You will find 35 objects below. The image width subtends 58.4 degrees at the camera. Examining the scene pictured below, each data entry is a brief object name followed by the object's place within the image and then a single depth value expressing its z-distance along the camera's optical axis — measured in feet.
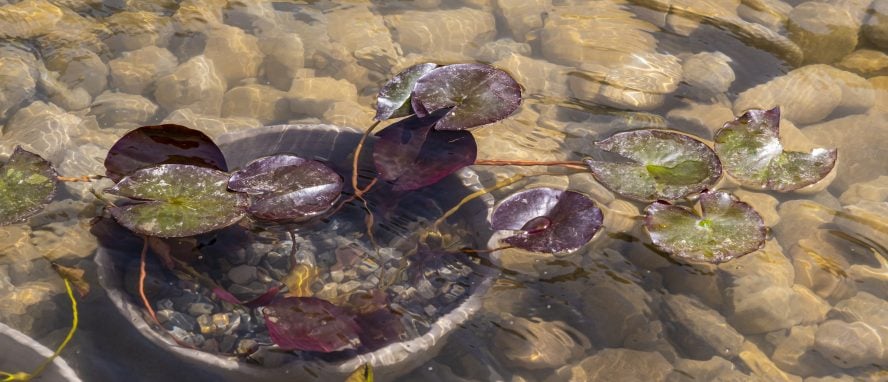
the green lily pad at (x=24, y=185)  6.71
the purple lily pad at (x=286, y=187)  6.62
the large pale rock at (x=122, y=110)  8.62
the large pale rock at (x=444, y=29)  9.78
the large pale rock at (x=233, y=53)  9.38
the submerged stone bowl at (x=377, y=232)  5.74
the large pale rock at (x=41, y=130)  8.09
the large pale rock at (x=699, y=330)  6.66
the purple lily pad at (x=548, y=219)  6.61
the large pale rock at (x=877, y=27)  10.05
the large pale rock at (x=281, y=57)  9.39
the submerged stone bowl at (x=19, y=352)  5.66
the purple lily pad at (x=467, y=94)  7.29
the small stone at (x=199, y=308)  6.51
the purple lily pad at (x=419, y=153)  6.88
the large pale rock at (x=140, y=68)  9.09
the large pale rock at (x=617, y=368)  6.42
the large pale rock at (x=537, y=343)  6.48
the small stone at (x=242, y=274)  6.81
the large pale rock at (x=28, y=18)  9.59
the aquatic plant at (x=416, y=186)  6.32
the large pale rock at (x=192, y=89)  8.91
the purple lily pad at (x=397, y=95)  7.47
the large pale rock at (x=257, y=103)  8.87
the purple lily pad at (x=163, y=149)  6.72
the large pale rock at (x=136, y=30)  9.60
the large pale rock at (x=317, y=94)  8.89
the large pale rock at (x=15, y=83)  8.66
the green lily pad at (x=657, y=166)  7.16
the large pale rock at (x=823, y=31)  9.80
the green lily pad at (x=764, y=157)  7.55
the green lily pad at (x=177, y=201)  6.32
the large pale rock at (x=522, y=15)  10.11
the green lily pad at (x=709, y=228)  6.75
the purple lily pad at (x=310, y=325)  5.75
